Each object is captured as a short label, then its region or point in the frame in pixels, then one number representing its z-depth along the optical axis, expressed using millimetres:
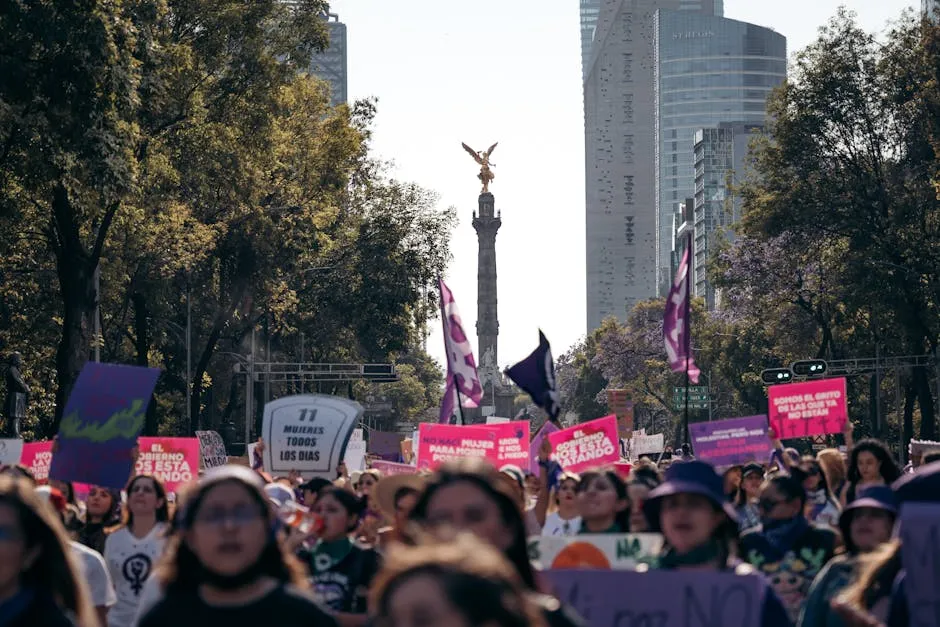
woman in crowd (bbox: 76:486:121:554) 16803
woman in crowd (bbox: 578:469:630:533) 12605
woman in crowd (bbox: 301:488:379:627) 11452
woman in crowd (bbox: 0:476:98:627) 7447
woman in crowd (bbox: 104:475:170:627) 14174
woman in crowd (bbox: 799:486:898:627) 9865
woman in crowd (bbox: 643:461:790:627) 9331
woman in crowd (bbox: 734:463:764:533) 18291
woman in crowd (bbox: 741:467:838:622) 11905
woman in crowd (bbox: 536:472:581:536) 15922
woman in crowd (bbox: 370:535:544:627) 4849
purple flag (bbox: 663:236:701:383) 37822
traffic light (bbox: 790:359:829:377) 64831
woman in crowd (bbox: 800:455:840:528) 16939
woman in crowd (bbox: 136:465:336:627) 7347
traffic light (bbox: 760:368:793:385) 63114
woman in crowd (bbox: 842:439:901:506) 16009
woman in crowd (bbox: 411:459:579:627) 7571
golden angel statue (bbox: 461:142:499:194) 166268
